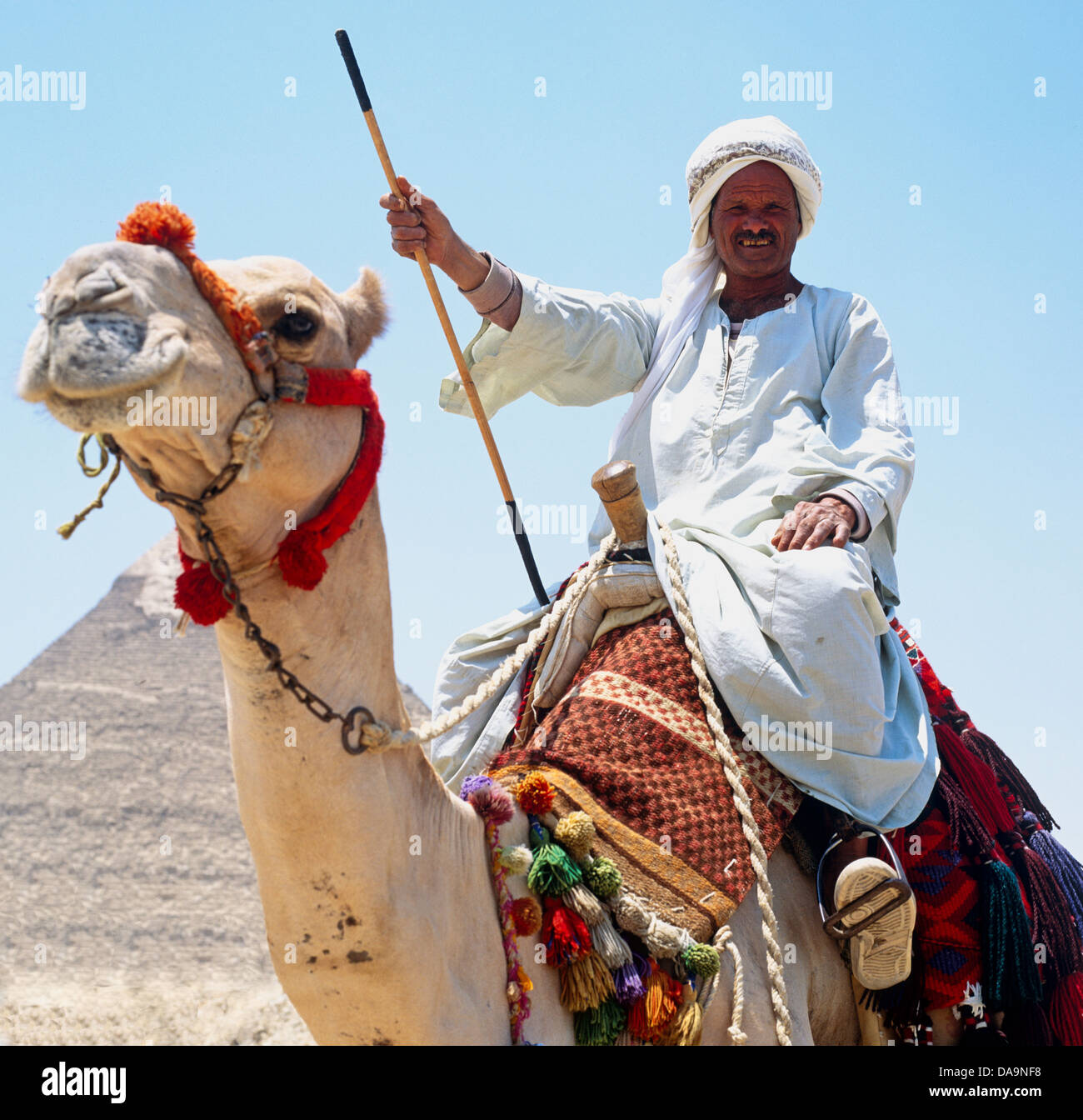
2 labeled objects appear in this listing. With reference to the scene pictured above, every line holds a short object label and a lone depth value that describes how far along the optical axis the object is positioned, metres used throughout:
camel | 2.95
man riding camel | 4.31
